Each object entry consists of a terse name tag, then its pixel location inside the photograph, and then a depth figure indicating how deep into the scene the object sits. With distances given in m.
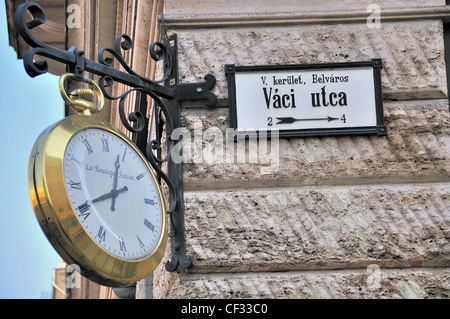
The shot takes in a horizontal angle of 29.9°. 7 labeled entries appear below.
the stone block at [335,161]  4.42
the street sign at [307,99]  4.47
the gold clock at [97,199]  3.41
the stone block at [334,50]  4.57
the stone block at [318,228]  4.27
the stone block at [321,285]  4.21
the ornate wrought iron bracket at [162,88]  3.88
